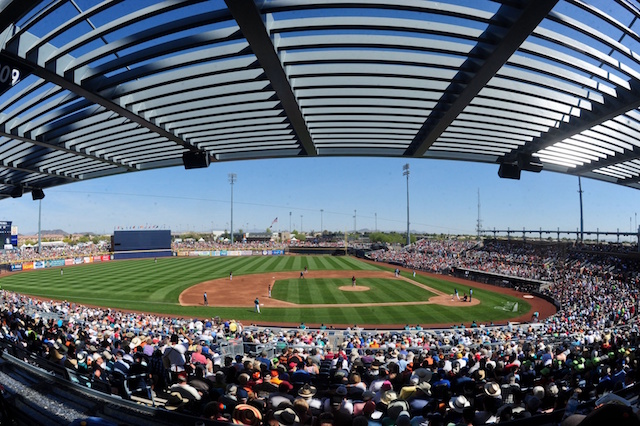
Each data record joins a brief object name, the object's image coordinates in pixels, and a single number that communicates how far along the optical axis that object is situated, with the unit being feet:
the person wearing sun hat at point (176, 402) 15.17
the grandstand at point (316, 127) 14.92
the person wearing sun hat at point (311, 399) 17.00
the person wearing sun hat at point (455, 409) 15.34
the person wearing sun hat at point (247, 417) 12.64
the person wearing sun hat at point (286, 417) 13.26
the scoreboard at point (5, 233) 241.35
